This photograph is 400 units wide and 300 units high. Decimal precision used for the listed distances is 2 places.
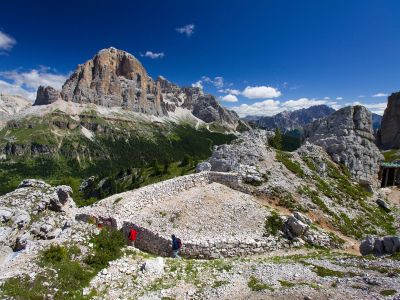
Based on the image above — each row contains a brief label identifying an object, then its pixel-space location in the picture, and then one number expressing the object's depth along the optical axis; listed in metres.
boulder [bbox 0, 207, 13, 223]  28.20
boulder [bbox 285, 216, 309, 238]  31.39
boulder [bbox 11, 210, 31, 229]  28.55
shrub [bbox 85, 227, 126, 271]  21.52
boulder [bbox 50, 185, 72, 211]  33.66
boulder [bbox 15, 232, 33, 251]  24.76
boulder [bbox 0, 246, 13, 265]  24.35
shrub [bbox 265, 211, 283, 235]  31.44
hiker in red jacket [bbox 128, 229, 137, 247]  28.08
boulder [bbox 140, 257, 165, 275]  21.38
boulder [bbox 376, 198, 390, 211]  47.95
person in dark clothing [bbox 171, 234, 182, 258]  26.55
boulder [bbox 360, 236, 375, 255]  27.08
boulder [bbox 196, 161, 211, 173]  46.85
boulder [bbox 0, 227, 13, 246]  26.14
